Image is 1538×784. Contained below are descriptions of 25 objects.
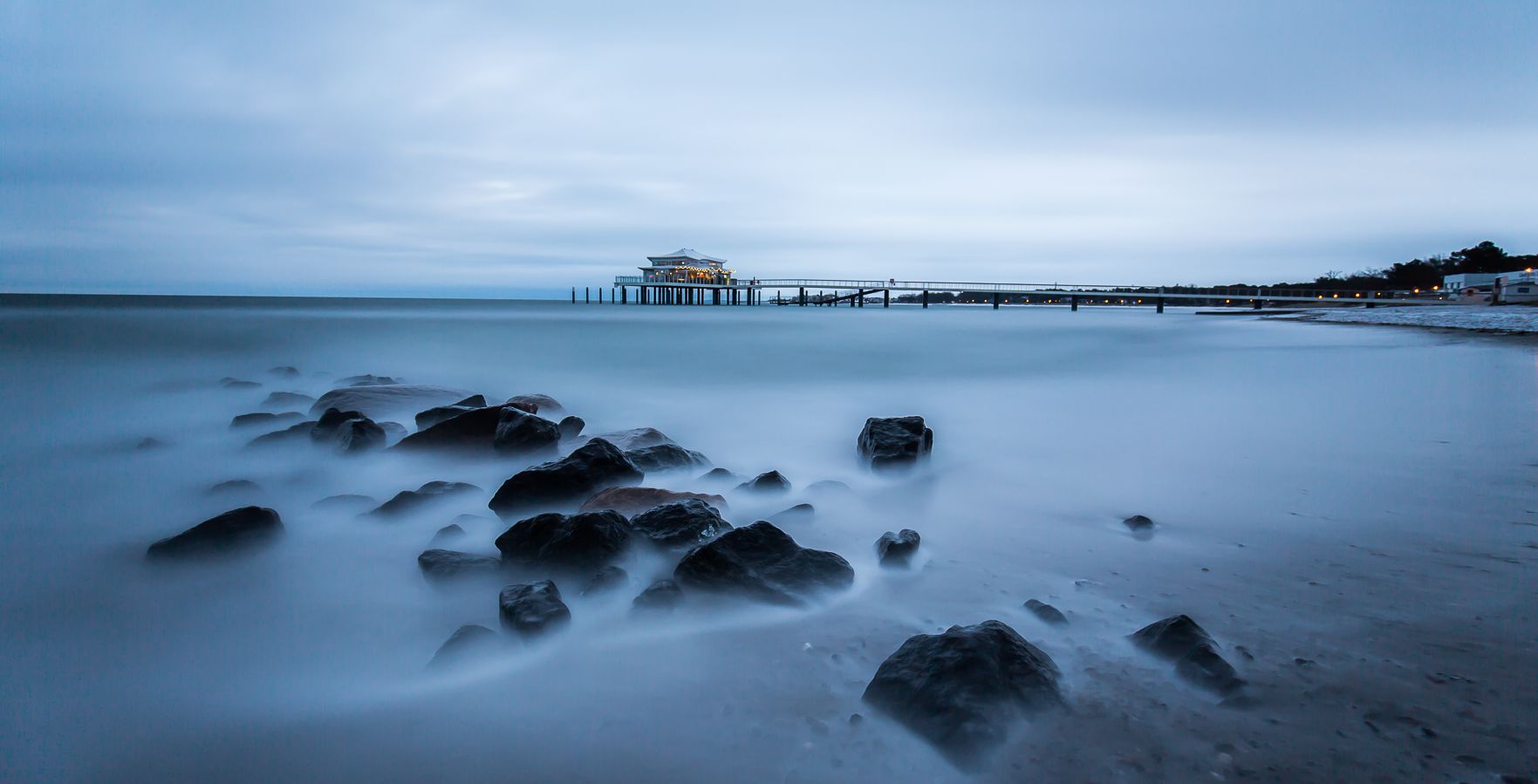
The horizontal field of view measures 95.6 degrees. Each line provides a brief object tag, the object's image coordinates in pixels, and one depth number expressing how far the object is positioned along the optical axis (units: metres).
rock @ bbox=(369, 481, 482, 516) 3.65
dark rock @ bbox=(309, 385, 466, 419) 6.92
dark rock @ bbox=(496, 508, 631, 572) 2.72
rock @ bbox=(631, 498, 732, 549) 2.99
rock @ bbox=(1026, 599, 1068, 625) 2.34
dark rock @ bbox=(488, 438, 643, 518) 3.62
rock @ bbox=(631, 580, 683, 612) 2.45
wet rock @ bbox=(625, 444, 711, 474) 4.45
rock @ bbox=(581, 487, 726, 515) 3.40
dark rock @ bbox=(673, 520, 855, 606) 2.55
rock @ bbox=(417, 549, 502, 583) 2.77
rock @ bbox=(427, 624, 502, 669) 2.17
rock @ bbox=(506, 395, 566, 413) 6.84
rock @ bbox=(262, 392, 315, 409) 7.65
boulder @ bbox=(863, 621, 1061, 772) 1.68
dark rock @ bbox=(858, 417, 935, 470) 4.66
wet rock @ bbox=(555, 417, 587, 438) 5.85
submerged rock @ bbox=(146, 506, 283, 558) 3.03
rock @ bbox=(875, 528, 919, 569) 2.93
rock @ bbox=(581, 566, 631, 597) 2.56
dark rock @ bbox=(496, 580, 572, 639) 2.28
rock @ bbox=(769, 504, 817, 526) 3.53
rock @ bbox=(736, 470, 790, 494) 4.05
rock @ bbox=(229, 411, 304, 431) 6.28
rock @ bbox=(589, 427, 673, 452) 4.88
